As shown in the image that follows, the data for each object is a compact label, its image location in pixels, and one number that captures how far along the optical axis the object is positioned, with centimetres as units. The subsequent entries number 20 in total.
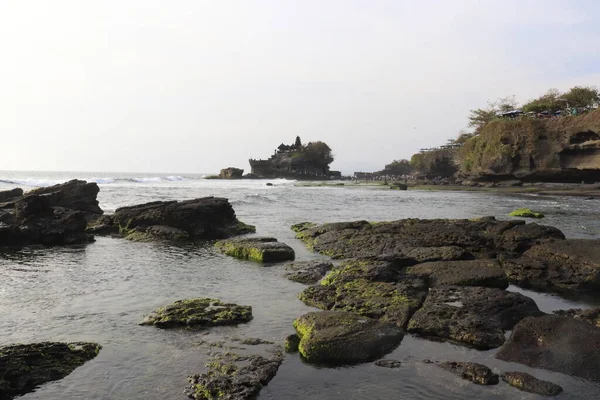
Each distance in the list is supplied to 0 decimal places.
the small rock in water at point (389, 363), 694
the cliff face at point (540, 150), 5622
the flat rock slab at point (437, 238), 1483
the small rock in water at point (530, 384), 602
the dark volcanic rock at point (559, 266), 1162
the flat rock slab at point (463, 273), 1073
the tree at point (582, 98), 7462
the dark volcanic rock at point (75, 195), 2577
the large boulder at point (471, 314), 797
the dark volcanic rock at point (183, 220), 2173
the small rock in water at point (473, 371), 634
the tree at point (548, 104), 8062
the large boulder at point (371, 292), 915
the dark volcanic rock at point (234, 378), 594
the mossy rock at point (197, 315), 884
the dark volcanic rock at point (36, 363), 608
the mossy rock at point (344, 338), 721
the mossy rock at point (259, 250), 1550
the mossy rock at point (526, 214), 2811
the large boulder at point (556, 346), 666
